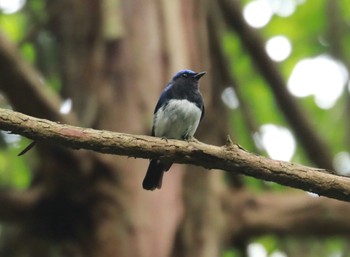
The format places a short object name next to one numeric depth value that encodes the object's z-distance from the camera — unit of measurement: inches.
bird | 282.8
